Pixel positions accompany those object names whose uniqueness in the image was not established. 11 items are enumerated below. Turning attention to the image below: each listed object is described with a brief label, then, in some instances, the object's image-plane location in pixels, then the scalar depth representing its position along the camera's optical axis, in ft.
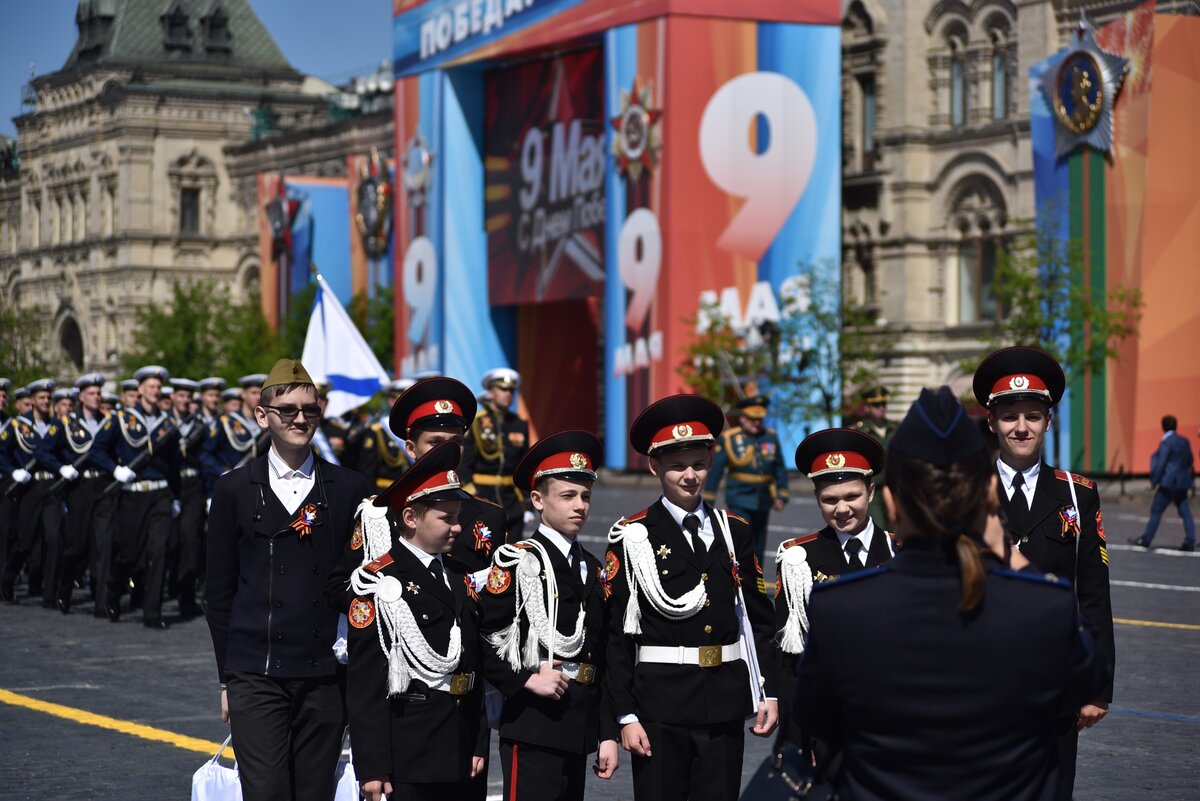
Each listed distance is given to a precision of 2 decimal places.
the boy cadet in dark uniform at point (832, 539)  21.43
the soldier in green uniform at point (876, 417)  55.77
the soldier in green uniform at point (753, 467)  60.13
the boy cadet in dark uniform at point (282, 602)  22.67
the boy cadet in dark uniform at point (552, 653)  21.06
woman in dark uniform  13.03
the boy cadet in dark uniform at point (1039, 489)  21.90
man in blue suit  78.38
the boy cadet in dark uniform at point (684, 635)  21.24
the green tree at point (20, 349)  219.20
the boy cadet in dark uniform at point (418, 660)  20.51
